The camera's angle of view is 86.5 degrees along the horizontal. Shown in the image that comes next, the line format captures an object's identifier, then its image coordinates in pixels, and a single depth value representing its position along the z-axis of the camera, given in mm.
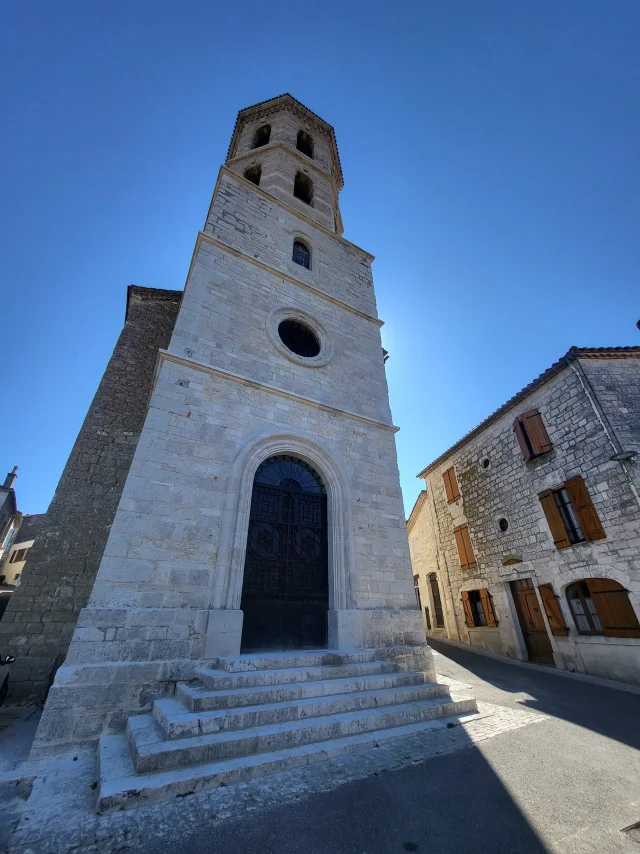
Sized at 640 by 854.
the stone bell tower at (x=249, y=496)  3887
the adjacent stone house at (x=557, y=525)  7508
